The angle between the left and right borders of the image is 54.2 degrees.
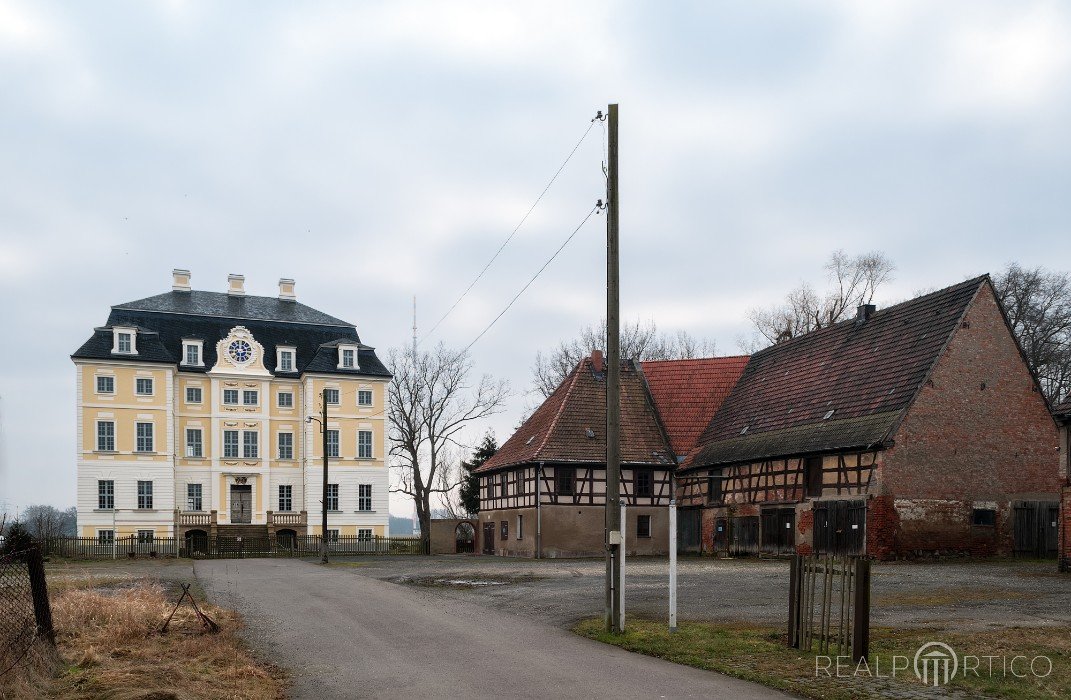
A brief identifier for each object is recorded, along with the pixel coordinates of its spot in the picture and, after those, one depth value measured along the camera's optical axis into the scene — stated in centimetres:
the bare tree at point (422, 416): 6744
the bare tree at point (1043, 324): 4734
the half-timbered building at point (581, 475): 4384
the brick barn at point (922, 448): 3222
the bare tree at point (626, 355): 6762
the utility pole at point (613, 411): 1453
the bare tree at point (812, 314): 5594
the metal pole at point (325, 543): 3900
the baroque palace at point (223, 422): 5844
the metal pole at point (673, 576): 1416
